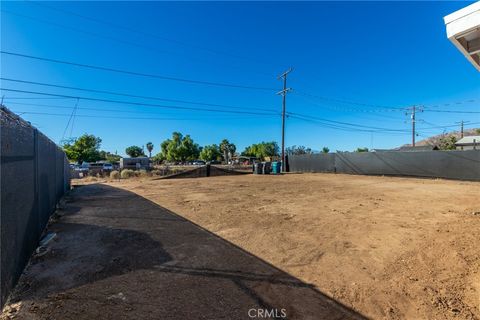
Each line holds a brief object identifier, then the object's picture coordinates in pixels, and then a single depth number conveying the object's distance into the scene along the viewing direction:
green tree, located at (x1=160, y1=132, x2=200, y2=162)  69.50
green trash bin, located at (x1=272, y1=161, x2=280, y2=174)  27.05
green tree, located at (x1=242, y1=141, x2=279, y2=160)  86.19
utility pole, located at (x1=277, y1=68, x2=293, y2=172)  27.56
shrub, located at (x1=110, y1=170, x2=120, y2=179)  23.58
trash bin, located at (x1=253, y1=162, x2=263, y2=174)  25.64
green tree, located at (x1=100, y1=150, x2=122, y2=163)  85.15
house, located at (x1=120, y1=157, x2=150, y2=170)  44.74
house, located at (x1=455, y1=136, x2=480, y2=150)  37.05
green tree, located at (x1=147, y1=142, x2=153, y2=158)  112.00
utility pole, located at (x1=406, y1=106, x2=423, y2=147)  34.00
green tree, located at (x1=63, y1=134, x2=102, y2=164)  45.22
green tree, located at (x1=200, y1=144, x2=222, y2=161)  84.01
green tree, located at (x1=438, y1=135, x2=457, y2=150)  38.94
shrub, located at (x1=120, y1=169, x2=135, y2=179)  23.91
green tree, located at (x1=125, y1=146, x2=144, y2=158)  92.50
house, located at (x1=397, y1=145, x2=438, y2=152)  31.18
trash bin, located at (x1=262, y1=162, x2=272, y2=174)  25.92
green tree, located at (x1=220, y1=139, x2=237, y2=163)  92.97
